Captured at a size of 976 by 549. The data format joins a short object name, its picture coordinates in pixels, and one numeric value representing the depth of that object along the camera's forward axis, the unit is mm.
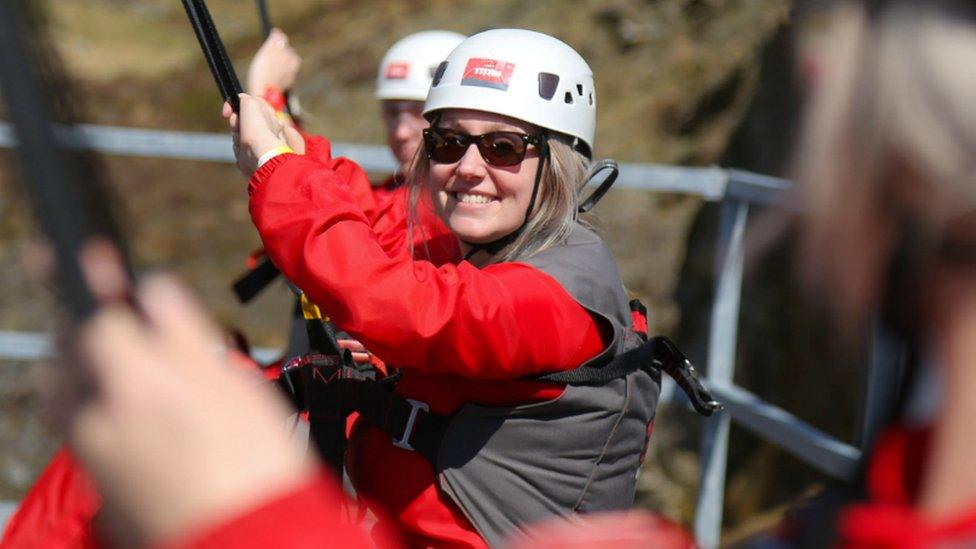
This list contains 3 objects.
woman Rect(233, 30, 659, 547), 4457
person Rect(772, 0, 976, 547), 1963
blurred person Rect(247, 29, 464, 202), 8000
